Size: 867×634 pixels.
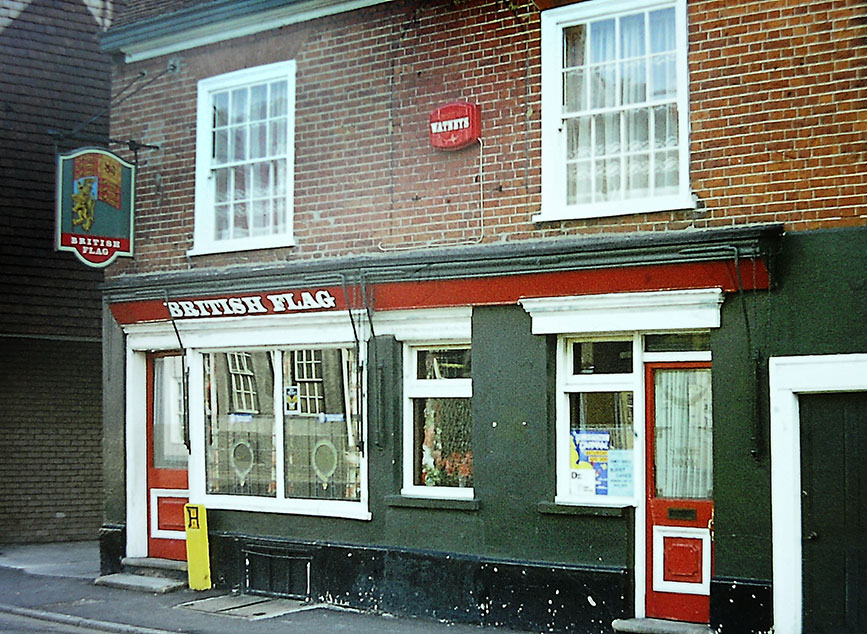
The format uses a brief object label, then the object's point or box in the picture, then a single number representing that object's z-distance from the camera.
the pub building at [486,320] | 9.59
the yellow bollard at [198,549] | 13.09
